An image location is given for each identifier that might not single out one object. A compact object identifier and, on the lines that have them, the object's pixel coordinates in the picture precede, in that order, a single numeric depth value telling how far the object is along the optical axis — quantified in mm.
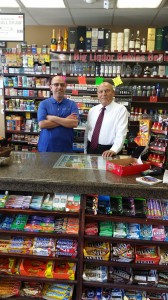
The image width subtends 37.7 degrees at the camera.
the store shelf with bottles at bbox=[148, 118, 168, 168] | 2041
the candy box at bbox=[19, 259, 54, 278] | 1836
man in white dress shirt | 3049
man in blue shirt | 2893
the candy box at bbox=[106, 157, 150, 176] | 1846
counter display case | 1672
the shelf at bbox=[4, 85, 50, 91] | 5160
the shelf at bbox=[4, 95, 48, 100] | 5211
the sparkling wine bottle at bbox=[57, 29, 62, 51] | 4859
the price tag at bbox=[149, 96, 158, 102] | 4793
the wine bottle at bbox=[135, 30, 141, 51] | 4656
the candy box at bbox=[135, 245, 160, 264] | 1747
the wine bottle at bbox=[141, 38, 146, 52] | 4637
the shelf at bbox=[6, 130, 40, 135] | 5426
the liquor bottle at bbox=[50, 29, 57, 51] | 4848
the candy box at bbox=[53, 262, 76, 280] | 1808
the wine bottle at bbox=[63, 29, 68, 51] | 4887
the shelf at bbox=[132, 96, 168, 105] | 4792
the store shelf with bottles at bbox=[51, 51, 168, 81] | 4719
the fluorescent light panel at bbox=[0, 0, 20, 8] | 4199
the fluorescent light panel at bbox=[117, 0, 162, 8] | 4020
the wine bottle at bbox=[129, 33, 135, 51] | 4664
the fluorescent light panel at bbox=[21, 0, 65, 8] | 4120
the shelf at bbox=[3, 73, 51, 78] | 5107
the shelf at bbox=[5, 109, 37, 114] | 5270
